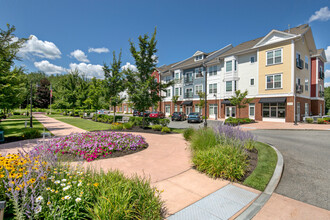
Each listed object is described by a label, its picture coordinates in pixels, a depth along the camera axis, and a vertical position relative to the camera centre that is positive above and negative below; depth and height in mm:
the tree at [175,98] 37950 +2957
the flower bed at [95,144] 6855 -1631
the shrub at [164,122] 15660 -1155
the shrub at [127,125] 15155 -1485
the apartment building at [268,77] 23688 +6022
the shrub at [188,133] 10255 -1482
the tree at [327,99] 61075 +5295
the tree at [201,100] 31878 +2167
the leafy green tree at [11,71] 9098 +3177
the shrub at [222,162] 4844 -1661
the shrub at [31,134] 10578 -1721
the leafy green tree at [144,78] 14391 +3018
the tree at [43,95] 57484 +4701
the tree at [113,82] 18797 +3265
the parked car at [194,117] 24761 -1071
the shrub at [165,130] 13547 -1674
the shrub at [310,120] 22823 -1081
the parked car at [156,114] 31112 -780
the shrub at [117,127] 14758 -1623
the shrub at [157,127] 14379 -1577
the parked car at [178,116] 28344 -1001
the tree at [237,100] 23469 +1739
